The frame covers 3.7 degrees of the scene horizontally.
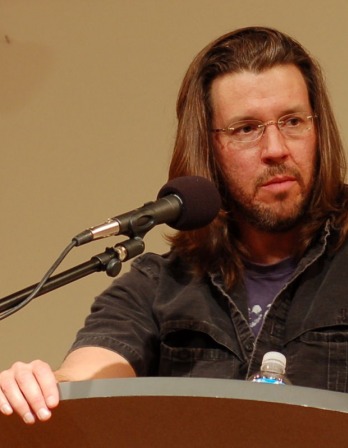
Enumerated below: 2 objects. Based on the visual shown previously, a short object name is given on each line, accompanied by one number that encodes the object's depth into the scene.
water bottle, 6.16
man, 6.48
